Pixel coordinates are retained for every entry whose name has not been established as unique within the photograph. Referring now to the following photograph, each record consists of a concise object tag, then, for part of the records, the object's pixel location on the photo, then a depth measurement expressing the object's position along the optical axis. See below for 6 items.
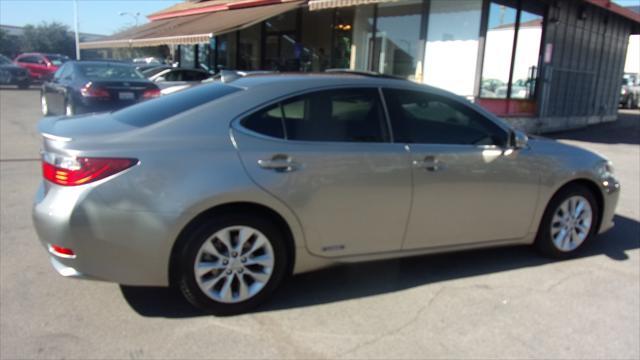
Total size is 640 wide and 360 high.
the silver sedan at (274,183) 3.18
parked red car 28.97
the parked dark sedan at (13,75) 25.95
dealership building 13.36
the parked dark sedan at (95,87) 10.37
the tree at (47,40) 70.81
